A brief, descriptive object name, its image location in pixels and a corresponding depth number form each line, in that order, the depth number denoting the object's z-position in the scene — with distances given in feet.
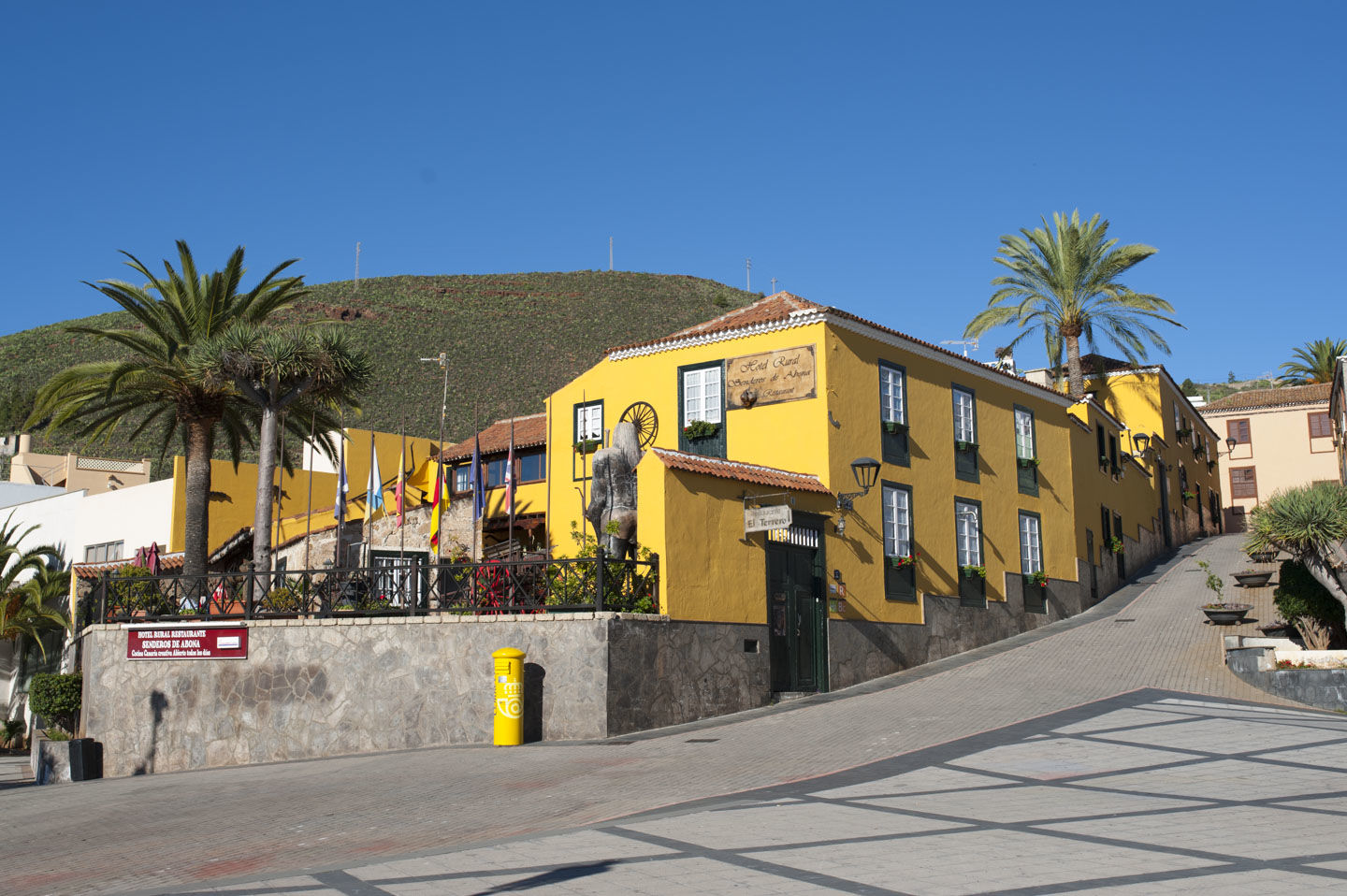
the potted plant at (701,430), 76.33
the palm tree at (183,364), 77.20
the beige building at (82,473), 142.92
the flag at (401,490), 91.24
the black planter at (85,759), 63.16
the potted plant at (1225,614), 75.92
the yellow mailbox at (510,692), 52.80
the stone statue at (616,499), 58.75
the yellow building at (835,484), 61.72
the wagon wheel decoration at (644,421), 79.92
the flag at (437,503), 88.12
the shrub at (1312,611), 64.69
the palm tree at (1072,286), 122.72
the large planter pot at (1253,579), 88.63
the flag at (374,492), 95.76
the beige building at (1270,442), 171.73
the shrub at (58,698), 79.70
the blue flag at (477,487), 86.75
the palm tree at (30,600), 96.89
